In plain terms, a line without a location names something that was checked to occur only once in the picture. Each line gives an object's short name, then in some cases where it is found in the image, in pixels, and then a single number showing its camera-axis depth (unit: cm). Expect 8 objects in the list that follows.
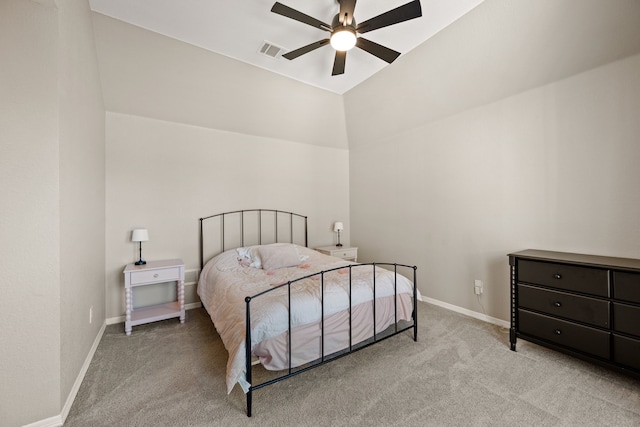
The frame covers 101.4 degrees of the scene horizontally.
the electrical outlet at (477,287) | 326
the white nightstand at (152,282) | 296
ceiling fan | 200
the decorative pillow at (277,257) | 333
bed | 188
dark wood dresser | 195
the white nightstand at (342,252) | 454
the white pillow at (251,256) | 348
